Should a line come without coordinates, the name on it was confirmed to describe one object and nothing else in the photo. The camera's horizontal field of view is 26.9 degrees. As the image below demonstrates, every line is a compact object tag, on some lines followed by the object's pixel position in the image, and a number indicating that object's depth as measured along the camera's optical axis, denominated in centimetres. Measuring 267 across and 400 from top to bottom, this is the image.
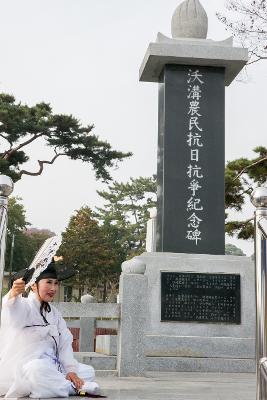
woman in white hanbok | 416
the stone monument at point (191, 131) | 967
